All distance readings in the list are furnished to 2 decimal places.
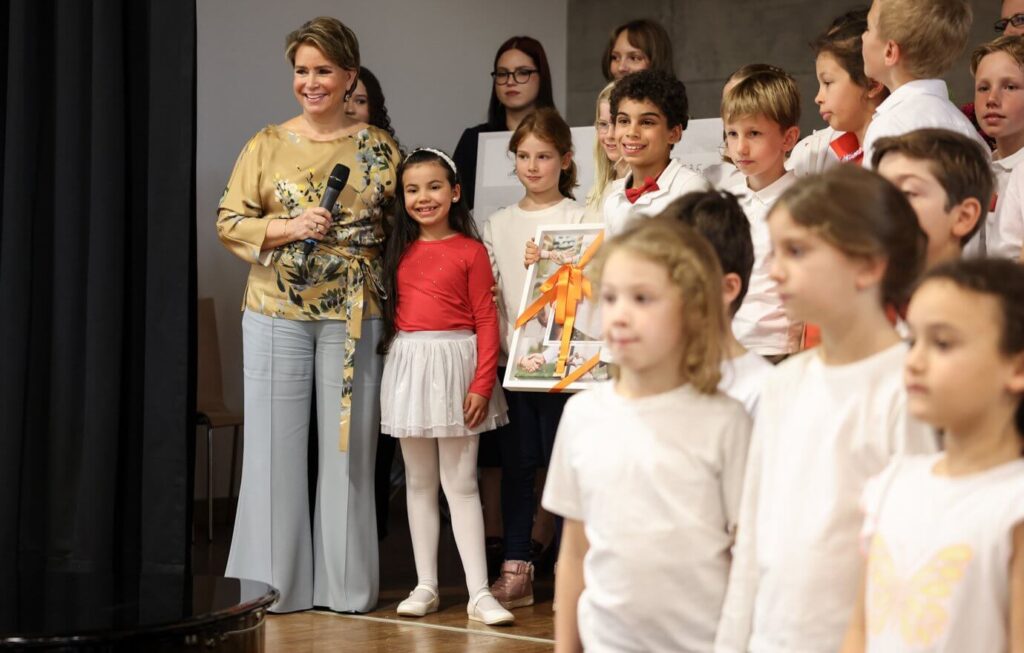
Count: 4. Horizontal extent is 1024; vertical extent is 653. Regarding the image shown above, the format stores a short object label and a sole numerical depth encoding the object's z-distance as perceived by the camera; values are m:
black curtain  3.92
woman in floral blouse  4.09
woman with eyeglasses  4.75
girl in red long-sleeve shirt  4.02
